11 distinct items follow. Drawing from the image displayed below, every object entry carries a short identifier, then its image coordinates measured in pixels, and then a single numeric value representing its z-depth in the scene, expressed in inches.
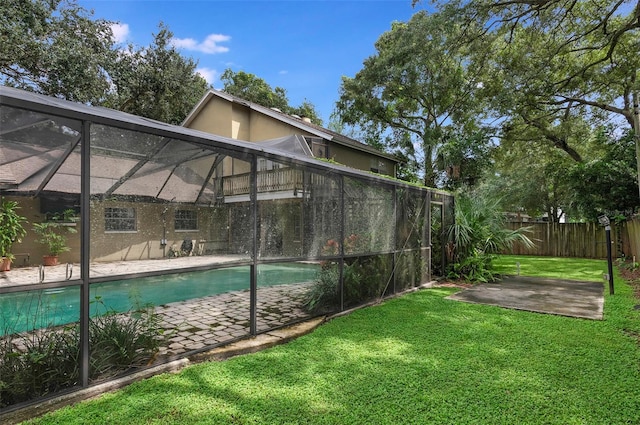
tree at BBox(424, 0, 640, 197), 351.3
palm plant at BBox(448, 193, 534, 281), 319.3
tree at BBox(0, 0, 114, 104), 450.0
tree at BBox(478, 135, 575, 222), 633.6
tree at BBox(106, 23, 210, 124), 605.3
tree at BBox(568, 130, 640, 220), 419.5
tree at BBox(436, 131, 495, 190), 574.6
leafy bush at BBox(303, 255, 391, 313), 193.8
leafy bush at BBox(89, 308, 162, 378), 108.3
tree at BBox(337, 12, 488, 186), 605.3
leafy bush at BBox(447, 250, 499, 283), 313.9
